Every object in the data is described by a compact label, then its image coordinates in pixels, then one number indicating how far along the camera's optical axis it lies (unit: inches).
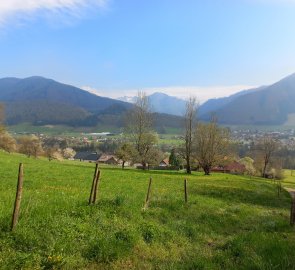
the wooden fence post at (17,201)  335.8
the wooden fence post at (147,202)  560.5
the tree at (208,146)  2119.9
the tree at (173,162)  3398.3
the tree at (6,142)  2961.3
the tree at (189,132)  2119.9
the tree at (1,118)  2535.1
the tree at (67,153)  4889.5
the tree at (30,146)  3547.4
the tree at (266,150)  3208.2
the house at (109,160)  5043.5
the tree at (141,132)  2106.9
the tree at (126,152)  2124.7
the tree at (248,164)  3531.5
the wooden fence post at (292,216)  591.7
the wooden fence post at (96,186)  470.7
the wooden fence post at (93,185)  469.1
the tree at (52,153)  3651.0
